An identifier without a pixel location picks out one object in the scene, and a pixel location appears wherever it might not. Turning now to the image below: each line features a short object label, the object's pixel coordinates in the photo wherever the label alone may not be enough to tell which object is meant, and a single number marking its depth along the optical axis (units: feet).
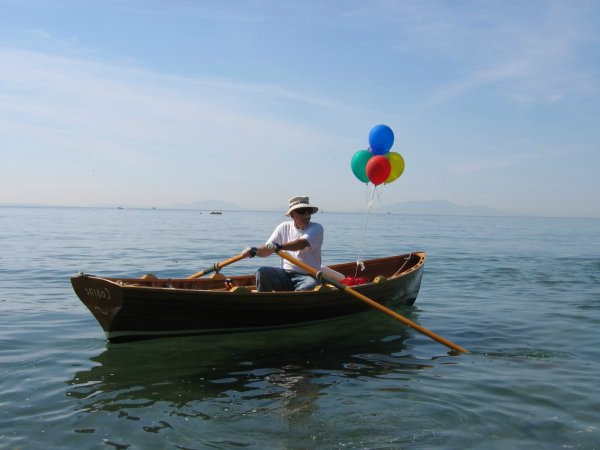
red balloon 35.99
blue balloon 36.40
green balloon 37.06
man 26.91
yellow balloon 37.35
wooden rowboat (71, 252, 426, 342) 23.07
